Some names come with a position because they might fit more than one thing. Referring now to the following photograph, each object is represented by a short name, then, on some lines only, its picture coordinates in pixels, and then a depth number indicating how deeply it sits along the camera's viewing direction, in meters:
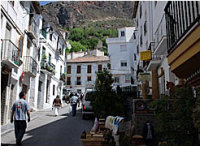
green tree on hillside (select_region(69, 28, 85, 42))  110.94
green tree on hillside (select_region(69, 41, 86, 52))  86.68
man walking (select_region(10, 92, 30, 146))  7.54
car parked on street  14.50
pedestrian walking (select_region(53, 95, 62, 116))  16.08
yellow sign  16.19
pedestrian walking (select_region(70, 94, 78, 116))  16.30
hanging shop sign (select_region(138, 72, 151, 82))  11.62
